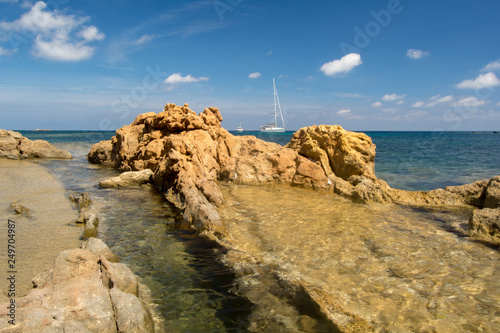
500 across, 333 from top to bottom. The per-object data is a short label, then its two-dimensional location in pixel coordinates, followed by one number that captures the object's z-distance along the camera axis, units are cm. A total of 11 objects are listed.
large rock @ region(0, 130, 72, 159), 2205
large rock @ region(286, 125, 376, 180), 1101
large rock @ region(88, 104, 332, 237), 850
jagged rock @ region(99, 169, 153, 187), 1173
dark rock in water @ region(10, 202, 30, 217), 743
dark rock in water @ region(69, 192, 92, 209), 846
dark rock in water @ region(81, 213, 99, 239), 609
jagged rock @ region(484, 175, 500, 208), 836
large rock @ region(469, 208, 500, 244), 601
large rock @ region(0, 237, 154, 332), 268
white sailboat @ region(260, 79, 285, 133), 8238
